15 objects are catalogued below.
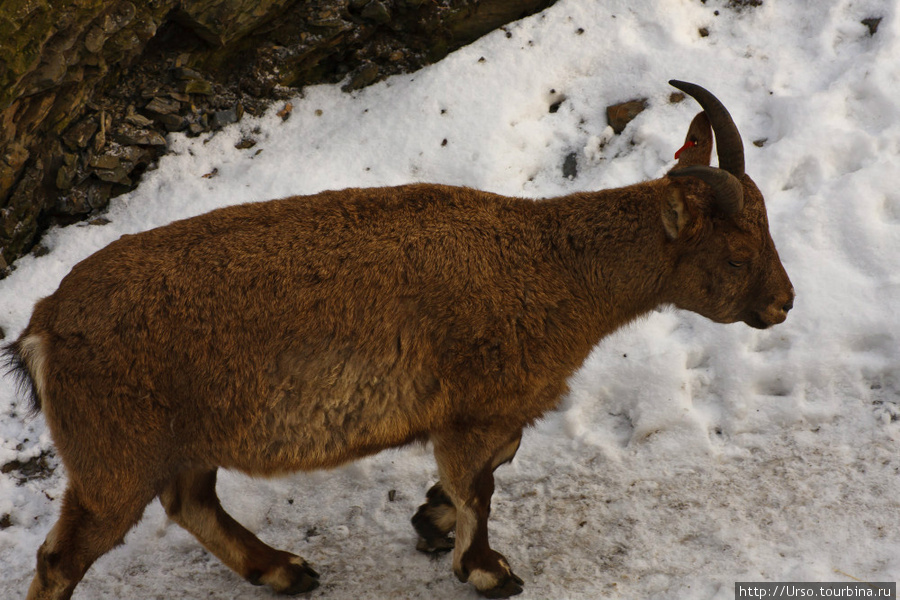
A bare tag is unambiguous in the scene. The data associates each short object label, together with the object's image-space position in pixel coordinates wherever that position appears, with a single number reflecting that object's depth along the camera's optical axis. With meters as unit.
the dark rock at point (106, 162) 15.95
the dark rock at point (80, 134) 15.69
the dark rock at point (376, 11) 17.52
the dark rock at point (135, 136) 16.39
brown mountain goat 9.30
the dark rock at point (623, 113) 16.84
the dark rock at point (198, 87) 16.94
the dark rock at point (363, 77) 18.14
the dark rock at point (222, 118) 17.39
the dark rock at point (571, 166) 16.36
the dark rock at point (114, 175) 16.06
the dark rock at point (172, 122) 16.95
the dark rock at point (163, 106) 16.72
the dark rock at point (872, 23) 16.80
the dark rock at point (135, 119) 16.52
